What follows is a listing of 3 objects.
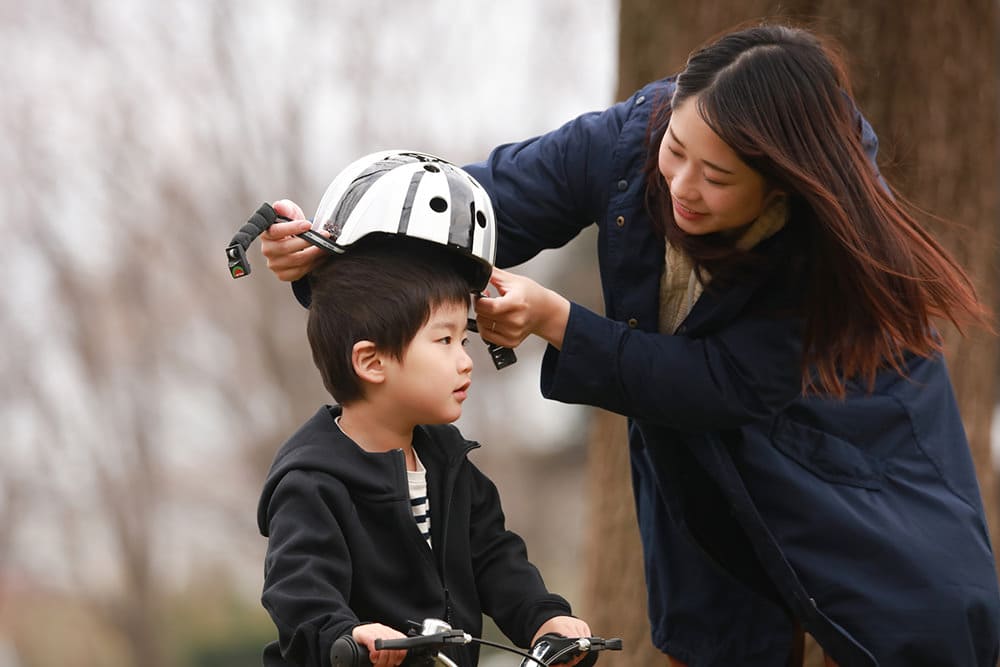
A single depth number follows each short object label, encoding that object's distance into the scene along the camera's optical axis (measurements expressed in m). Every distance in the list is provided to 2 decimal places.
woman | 5.96
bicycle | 4.72
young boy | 5.25
